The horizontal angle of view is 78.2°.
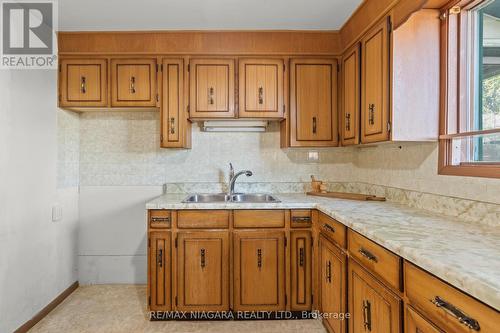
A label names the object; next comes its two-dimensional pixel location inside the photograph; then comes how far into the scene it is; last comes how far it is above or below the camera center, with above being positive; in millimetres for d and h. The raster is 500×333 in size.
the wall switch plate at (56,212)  2567 -404
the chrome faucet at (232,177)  2806 -114
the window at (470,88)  1636 +442
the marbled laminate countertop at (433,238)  875 -302
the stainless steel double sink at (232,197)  2857 -308
